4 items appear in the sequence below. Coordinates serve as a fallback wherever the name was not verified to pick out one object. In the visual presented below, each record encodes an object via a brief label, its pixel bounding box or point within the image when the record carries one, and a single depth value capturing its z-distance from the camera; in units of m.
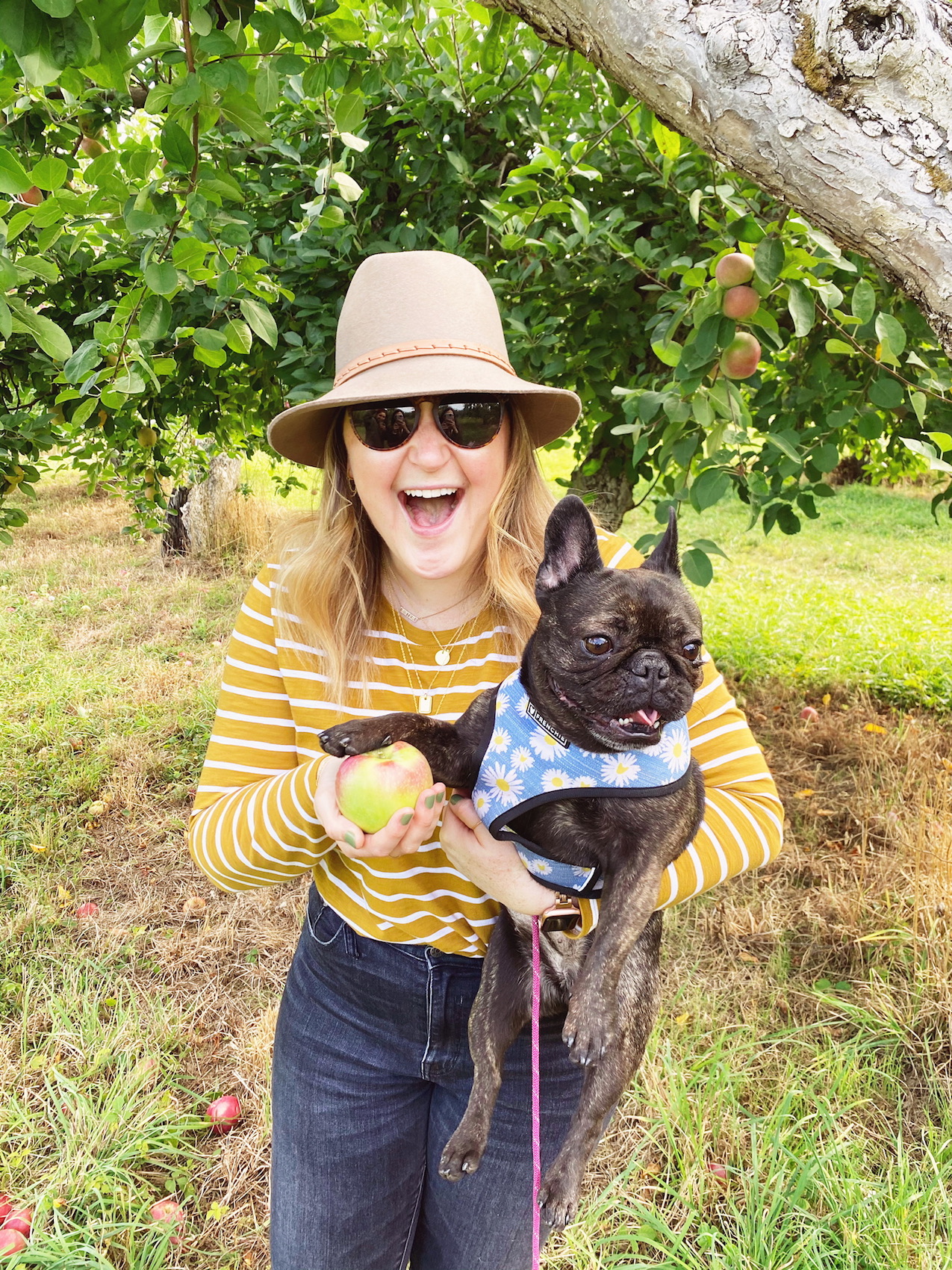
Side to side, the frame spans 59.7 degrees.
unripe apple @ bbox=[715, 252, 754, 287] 2.19
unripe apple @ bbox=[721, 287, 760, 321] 2.19
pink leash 1.63
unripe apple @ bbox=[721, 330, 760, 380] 2.34
